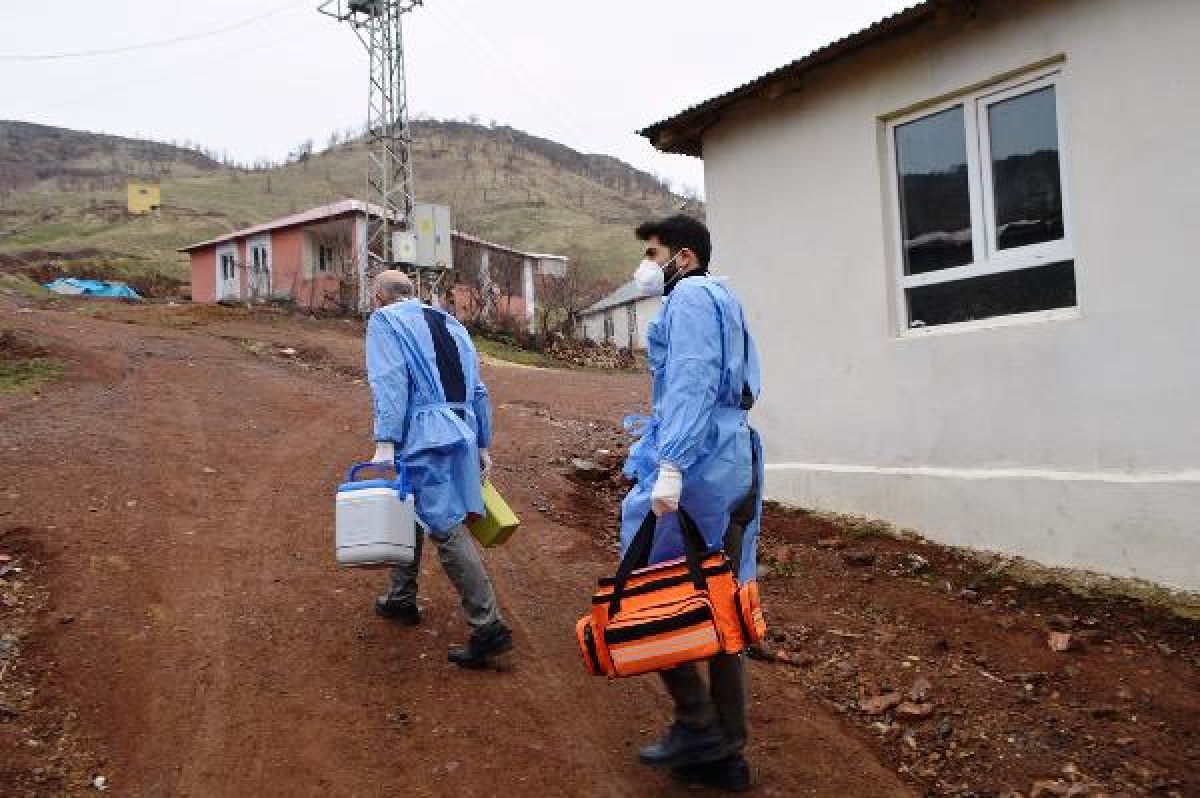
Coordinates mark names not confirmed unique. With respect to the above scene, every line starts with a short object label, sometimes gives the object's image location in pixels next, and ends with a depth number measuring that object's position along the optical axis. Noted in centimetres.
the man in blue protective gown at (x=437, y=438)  446
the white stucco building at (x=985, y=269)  515
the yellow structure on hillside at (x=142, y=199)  5156
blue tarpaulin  2845
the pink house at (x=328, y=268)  2811
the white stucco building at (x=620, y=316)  4297
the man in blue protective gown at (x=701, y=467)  332
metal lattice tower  2648
